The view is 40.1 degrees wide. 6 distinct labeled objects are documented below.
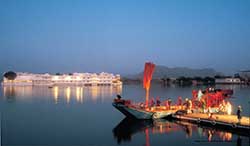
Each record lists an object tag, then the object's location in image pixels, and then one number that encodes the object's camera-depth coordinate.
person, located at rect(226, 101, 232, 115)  20.65
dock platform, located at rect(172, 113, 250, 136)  16.02
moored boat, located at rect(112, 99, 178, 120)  21.64
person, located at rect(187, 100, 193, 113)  22.11
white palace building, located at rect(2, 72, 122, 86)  136.25
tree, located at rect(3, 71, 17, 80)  134.12
